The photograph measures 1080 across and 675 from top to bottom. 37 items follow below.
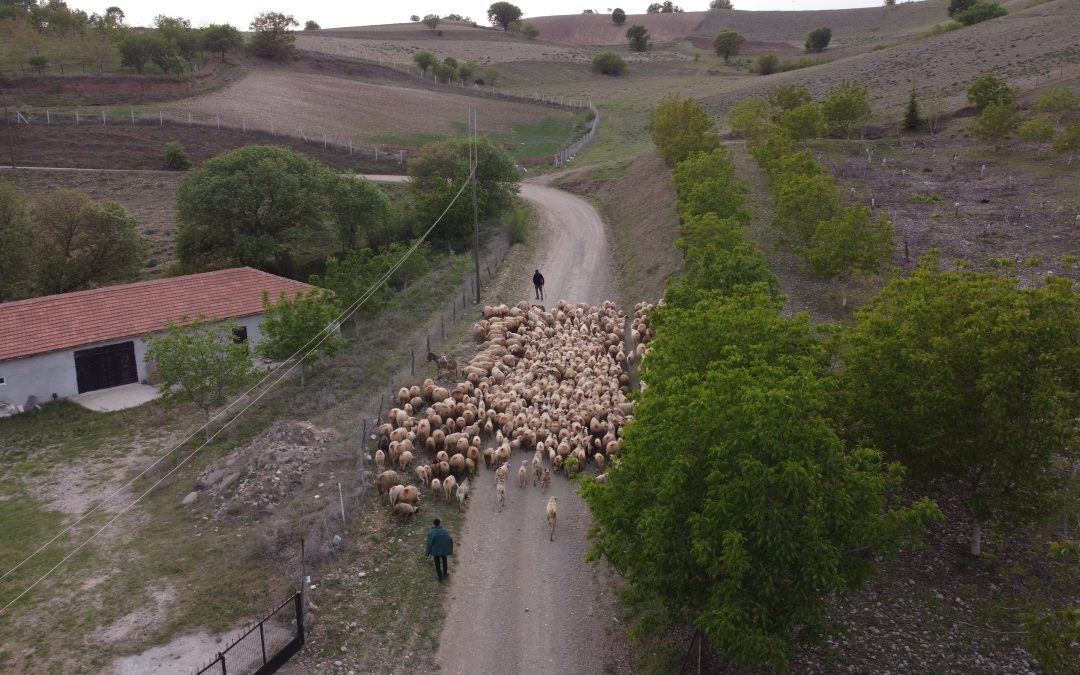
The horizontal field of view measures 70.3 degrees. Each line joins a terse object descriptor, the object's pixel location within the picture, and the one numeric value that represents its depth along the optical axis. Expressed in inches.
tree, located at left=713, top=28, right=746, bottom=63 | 5191.9
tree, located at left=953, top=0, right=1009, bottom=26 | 3572.8
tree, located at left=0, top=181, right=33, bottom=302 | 1542.8
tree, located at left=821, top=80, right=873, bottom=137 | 2274.9
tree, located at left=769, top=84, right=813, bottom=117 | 2418.8
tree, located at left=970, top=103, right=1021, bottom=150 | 1989.4
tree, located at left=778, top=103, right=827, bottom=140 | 2085.4
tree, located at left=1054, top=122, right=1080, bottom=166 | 1753.2
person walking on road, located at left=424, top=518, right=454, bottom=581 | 705.6
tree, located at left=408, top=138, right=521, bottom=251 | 1955.0
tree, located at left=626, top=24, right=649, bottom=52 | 5639.8
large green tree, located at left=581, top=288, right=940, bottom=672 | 495.8
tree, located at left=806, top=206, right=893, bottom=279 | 1218.6
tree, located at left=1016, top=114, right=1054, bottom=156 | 1891.0
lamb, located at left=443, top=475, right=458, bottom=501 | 848.3
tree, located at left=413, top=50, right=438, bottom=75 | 4500.5
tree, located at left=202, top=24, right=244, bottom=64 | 3718.0
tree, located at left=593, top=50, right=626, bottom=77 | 4933.6
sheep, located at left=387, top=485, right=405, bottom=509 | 817.5
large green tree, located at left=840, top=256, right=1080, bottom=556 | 603.8
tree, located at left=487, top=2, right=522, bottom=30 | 6678.2
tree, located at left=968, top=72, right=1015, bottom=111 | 2185.0
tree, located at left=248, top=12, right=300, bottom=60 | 4001.0
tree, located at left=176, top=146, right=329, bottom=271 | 1809.8
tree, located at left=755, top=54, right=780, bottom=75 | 4335.6
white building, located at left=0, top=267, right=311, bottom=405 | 1215.6
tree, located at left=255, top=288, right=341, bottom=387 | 1153.4
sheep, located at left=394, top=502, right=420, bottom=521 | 805.2
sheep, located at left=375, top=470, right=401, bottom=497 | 842.8
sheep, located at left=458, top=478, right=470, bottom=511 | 847.9
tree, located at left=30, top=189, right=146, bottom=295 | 1631.4
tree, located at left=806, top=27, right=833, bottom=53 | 4982.8
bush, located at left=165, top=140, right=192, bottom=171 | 2605.8
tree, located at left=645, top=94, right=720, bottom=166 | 2026.3
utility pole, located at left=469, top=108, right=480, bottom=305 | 1420.0
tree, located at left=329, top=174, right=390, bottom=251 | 1936.5
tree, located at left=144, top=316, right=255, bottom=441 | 1031.0
